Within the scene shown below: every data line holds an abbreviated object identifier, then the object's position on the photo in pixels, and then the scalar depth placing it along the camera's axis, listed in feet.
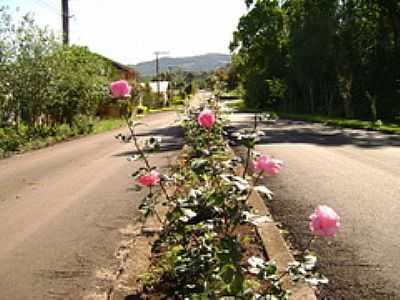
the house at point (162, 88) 283.22
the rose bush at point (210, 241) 10.66
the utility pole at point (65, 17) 100.68
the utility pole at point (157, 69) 290.35
